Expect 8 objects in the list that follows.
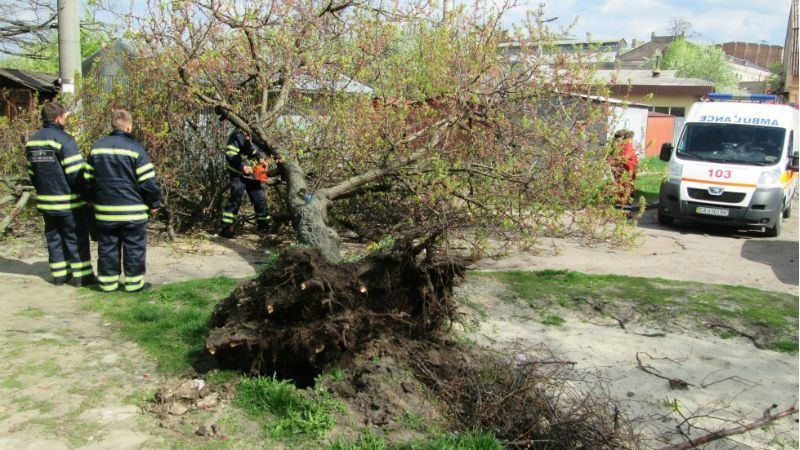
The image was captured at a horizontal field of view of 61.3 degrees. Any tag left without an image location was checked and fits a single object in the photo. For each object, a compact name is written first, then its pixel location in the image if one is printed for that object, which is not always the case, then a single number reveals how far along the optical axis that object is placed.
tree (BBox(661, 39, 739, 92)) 51.84
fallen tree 8.65
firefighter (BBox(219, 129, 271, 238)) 9.42
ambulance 12.32
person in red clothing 9.14
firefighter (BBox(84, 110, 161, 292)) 6.48
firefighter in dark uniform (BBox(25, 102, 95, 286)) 6.73
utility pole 10.42
